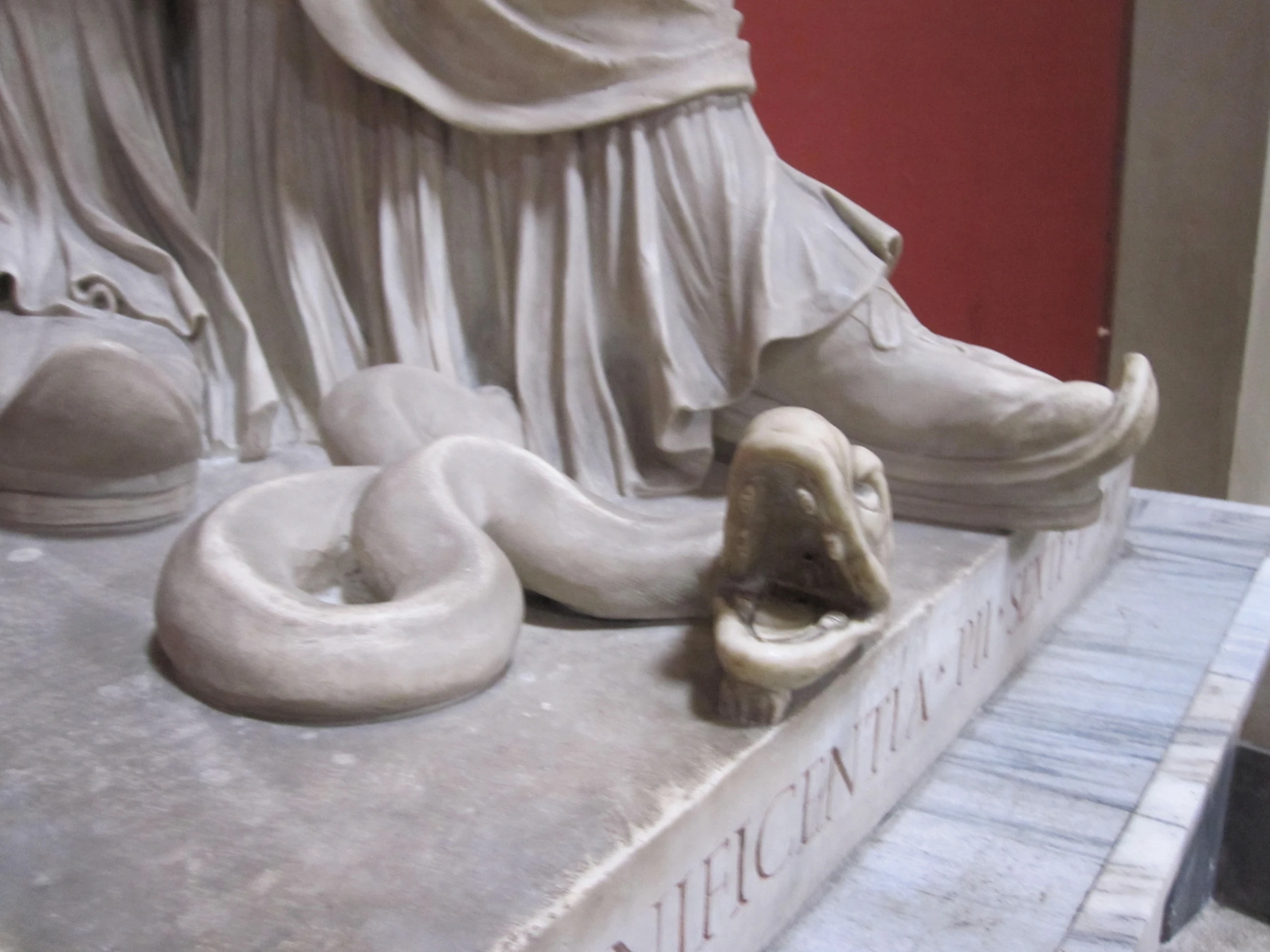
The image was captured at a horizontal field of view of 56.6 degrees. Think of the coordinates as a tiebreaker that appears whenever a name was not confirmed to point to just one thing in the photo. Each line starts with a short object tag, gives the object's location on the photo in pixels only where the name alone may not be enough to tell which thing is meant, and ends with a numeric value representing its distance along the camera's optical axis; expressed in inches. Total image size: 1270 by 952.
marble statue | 40.8
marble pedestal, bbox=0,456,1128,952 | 28.0
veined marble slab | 39.5
